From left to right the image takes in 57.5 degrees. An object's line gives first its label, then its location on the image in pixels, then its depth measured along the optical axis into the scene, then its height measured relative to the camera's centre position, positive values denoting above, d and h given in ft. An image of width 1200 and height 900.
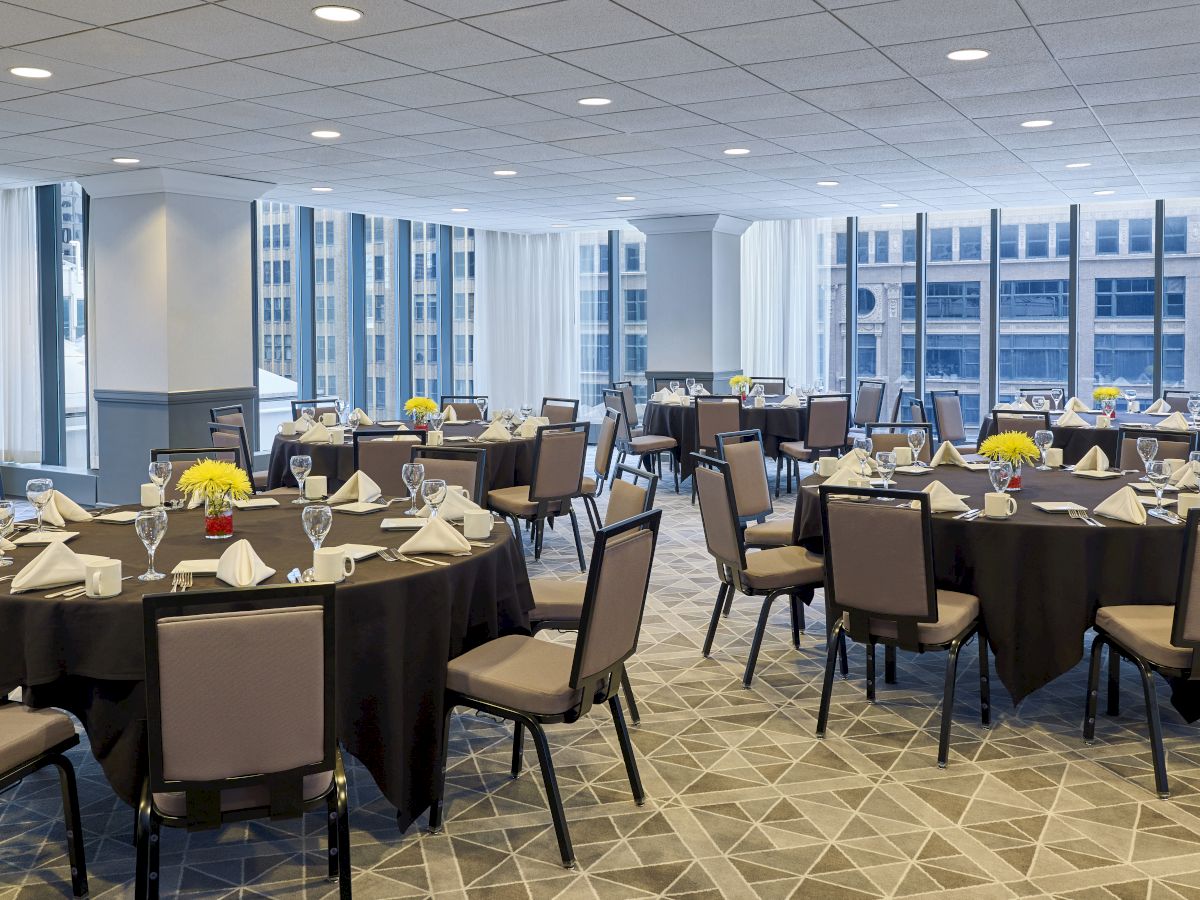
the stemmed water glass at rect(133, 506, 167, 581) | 10.99 -1.51
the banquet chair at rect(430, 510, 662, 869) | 10.64 -2.96
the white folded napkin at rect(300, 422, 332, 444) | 25.38 -1.28
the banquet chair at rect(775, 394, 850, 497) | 34.01 -1.52
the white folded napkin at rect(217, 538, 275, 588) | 10.84 -1.88
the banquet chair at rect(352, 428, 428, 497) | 21.91 -1.54
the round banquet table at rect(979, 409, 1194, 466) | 28.50 -1.50
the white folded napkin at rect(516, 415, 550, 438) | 26.53 -1.11
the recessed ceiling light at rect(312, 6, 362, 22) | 15.64 +5.31
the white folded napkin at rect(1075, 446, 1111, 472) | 19.07 -1.37
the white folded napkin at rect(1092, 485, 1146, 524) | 14.16 -1.63
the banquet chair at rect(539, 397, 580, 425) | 32.65 -0.95
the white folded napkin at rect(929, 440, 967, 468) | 20.08 -1.35
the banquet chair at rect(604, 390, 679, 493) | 35.53 -1.99
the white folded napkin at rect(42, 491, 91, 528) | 14.03 -1.73
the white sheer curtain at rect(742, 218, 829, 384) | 47.73 +3.61
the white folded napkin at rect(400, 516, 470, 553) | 12.18 -1.79
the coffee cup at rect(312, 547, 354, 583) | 10.90 -1.85
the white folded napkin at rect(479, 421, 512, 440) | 25.88 -1.23
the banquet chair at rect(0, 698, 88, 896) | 9.57 -3.32
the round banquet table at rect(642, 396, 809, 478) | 35.04 -1.36
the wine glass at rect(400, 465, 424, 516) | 14.76 -1.27
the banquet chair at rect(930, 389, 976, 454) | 34.88 -1.08
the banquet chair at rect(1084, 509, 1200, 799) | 11.80 -2.93
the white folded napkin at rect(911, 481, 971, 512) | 14.92 -1.62
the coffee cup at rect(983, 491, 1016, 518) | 14.51 -1.63
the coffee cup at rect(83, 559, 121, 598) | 10.32 -1.90
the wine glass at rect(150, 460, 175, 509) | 14.53 -1.23
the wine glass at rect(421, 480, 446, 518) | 13.65 -1.36
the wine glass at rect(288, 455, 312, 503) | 15.53 -1.21
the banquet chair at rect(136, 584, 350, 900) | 8.38 -2.58
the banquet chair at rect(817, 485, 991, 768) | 13.19 -2.50
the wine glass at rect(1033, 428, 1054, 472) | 19.72 -1.02
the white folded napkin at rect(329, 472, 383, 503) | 15.93 -1.60
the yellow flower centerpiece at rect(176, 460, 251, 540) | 13.10 -1.31
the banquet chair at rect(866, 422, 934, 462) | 22.71 -1.21
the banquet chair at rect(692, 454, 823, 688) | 15.85 -2.67
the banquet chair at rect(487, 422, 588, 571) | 22.91 -2.08
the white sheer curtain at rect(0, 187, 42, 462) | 35.68 +1.57
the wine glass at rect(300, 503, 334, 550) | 11.62 -1.49
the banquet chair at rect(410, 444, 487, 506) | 17.89 -1.40
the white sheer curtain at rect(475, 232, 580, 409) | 51.83 +2.94
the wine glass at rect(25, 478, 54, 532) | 13.32 -1.36
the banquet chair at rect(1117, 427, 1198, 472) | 21.34 -1.23
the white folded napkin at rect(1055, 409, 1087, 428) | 29.04 -1.02
